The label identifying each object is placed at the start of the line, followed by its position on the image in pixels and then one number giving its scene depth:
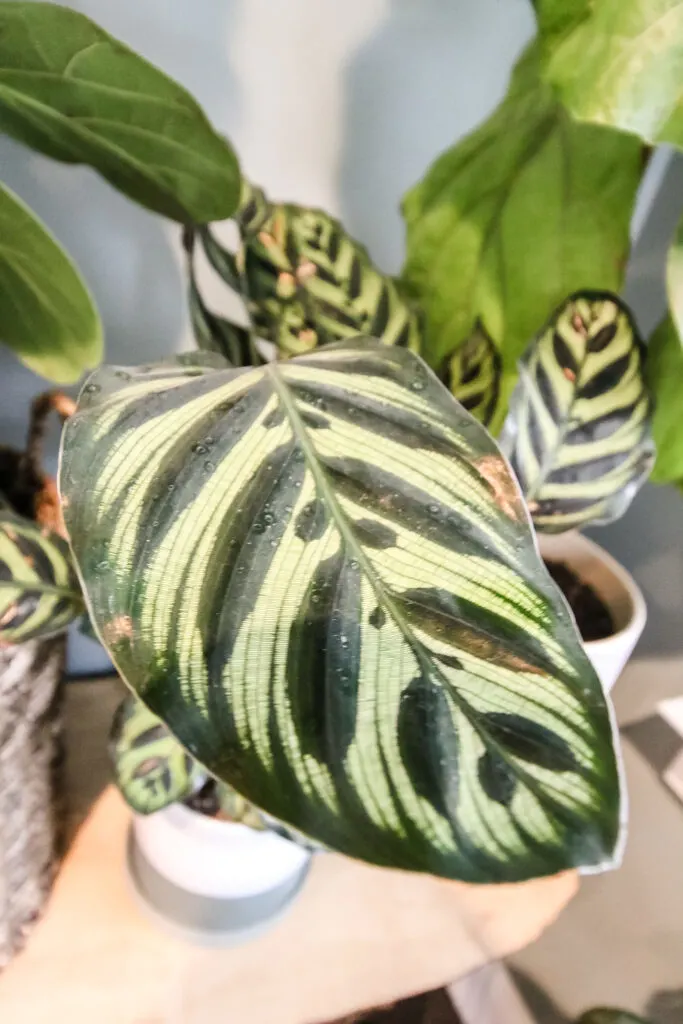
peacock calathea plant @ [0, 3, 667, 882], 0.23
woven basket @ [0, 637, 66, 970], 0.41
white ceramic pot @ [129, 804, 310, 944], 0.51
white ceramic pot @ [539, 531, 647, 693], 0.50
